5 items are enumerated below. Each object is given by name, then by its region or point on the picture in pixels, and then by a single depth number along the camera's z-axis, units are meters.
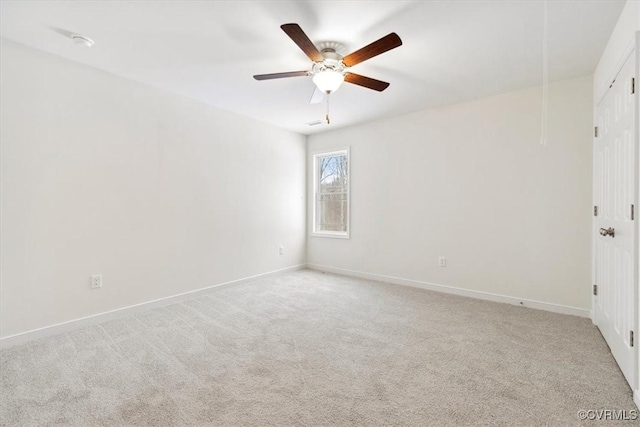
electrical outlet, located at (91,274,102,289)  2.86
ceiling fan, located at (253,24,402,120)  1.97
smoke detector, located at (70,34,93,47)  2.34
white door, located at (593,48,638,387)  1.89
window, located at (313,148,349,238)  5.09
